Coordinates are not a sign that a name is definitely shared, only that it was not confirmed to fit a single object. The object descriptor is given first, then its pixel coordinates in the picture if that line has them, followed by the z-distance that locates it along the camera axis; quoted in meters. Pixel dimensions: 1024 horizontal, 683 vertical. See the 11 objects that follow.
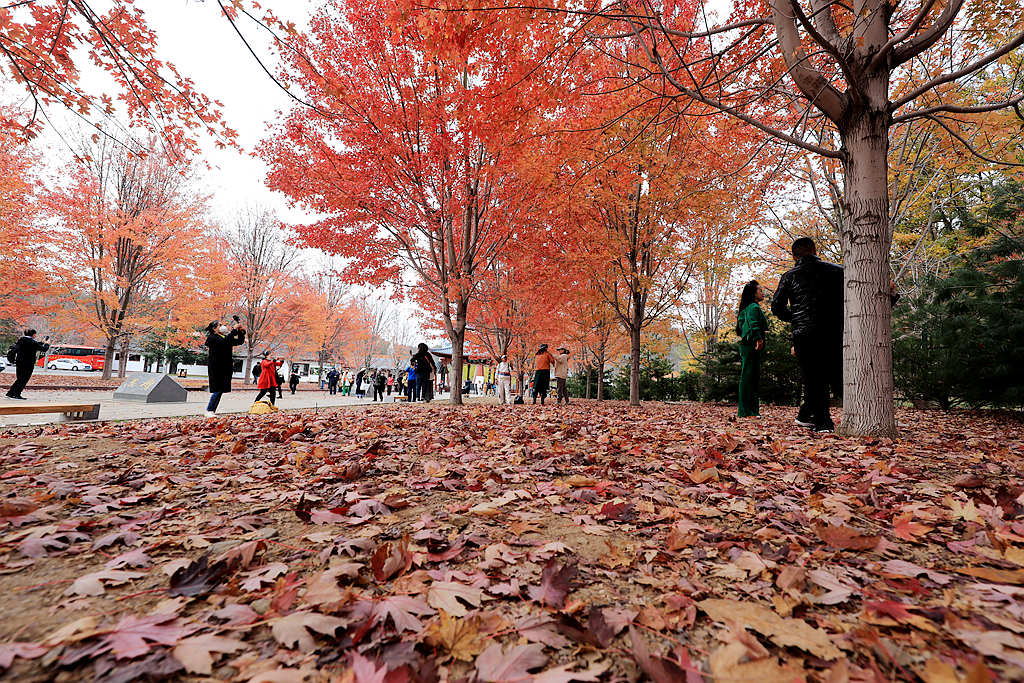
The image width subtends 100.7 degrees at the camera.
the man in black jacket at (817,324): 4.52
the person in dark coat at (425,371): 13.30
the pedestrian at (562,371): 12.02
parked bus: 35.81
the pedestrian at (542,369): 10.93
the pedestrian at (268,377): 8.78
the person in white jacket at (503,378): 14.98
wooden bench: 4.69
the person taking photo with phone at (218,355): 7.53
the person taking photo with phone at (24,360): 9.59
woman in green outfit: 5.33
